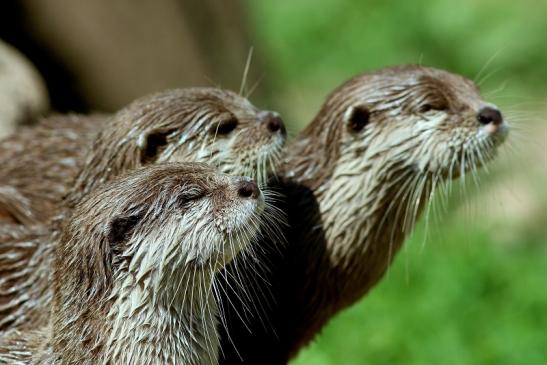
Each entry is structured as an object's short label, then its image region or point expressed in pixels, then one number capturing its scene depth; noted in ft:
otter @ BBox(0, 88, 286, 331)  23.36
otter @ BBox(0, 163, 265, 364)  19.17
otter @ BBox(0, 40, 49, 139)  34.76
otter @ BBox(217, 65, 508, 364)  24.13
